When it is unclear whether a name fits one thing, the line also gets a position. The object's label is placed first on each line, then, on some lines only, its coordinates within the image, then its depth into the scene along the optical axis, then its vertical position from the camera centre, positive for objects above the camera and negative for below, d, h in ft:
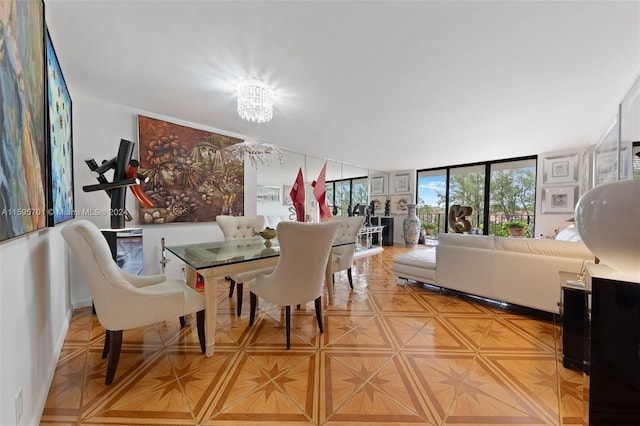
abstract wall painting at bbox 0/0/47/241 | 2.85 +1.24
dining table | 5.76 -1.35
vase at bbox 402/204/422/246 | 22.40 -1.60
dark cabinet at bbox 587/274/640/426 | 2.45 -1.51
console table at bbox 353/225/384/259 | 18.52 -2.73
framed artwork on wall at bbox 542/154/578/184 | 15.44 +2.86
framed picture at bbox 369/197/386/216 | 24.94 +0.71
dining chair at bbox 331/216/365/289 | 9.82 -1.64
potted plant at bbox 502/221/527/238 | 13.80 -1.08
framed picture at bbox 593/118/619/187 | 10.00 +2.67
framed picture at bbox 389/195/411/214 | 23.50 +0.70
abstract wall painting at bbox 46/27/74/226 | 5.08 +1.58
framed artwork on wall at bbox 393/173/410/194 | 23.53 +2.72
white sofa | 7.20 -1.86
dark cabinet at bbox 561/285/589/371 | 5.23 -2.57
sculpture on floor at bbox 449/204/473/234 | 11.97 -0.38
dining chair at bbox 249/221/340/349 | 5.50 -1.43
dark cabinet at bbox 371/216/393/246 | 23.22 -1.57
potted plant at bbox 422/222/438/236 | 23.35 -1.66
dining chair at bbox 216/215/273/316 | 9.98 -0.81
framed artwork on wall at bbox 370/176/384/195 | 24.39 +2.56
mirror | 14.44 +1.89
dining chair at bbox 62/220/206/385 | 4.46 -1.86
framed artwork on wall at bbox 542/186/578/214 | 15.69 +0.88
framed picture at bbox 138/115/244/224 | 9.93 +1.57
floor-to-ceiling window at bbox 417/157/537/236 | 18.12 +1.53
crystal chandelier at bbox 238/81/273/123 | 7.47 +3.46
